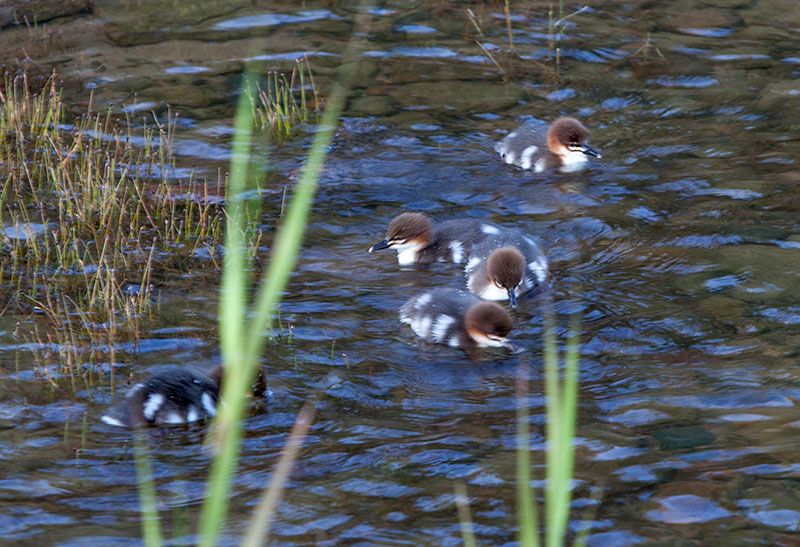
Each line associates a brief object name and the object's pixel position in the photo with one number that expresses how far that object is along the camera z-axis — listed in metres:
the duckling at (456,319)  10.66
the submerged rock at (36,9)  20.80
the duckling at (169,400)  9.06
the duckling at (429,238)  12.86
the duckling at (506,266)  11.62
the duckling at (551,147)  15.16
